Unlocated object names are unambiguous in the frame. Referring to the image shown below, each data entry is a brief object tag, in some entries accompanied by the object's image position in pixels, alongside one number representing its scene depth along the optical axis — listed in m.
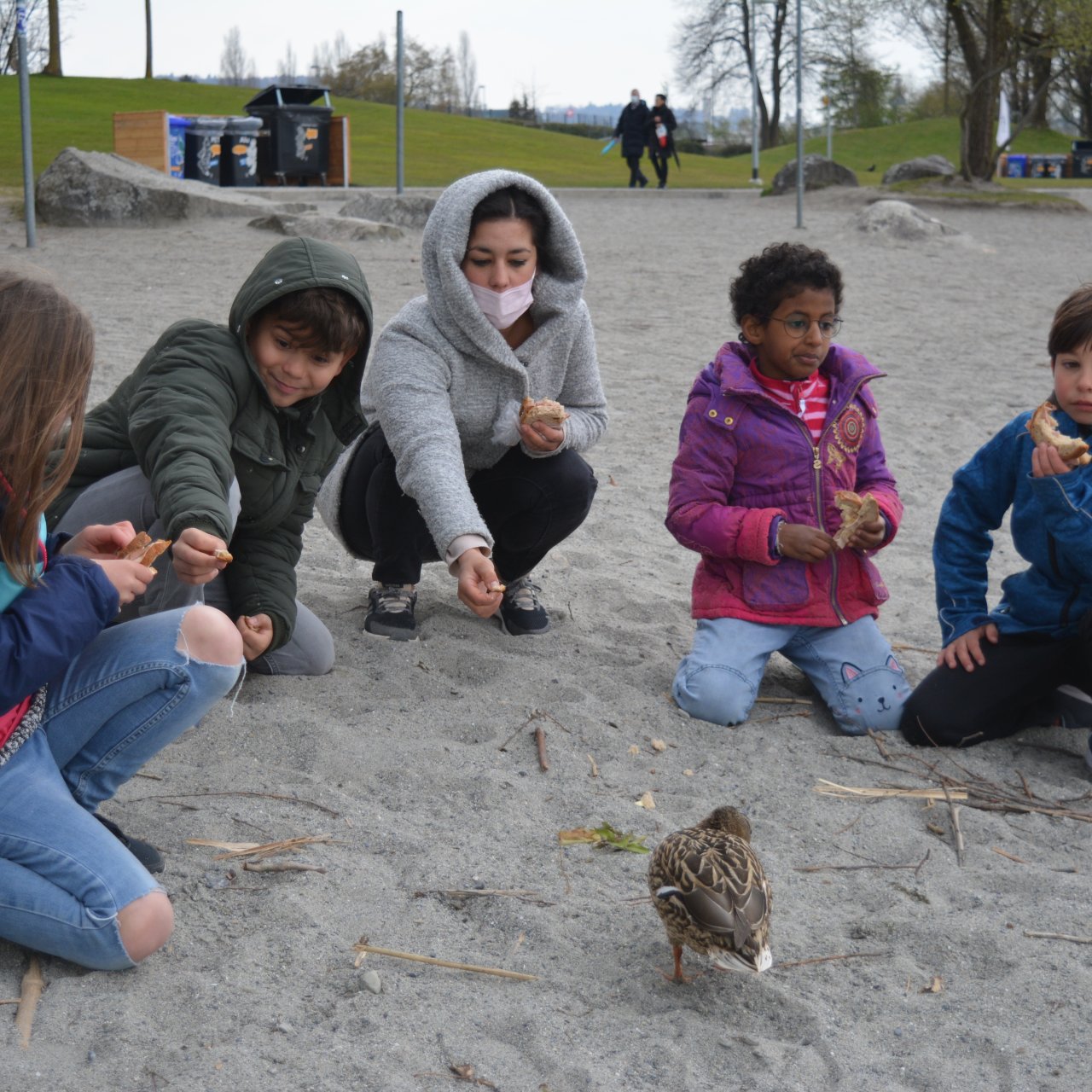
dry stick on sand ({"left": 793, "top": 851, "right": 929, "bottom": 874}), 2.75
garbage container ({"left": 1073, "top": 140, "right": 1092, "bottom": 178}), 34.47
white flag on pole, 28.92
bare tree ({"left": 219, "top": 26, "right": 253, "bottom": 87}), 83.19
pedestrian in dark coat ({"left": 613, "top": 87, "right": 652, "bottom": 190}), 24.78
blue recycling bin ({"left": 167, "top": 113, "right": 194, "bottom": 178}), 19.64
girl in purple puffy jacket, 3.53
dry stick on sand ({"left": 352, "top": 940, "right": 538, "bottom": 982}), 2.28
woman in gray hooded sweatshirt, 3.53
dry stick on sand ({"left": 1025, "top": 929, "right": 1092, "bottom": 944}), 2.51
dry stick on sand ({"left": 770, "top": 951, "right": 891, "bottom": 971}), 2.38
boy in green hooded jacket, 2.85
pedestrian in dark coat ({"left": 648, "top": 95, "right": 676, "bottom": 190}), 24.64
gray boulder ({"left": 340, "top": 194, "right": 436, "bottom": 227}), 14.46
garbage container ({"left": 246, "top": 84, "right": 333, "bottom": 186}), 21.44
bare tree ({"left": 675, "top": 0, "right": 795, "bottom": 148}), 50.28
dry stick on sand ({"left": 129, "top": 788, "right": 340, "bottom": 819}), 2.77
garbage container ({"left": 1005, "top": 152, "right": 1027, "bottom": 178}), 36.12
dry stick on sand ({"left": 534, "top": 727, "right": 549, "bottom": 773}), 3.10
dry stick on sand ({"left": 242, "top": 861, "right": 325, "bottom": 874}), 2.52
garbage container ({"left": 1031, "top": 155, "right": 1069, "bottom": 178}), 35.31
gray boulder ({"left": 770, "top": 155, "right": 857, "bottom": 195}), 22.86
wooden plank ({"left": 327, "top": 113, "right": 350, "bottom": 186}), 21.80
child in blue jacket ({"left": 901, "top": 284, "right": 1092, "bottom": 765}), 3.32
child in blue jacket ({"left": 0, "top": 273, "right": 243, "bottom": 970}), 2.09
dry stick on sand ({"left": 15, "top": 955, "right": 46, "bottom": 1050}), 2.01
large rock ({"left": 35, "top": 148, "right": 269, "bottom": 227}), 13.38
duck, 2.15
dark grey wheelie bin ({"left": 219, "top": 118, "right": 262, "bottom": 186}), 20.20
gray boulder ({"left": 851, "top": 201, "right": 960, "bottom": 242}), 15.01
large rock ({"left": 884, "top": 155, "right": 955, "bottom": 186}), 25.02
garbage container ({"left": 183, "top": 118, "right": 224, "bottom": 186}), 19.80
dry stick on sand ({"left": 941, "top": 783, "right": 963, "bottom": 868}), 2.84
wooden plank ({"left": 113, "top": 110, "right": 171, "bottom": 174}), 19.59
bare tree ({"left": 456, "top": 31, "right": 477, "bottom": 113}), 75.66
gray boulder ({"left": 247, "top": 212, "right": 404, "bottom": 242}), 13.08
